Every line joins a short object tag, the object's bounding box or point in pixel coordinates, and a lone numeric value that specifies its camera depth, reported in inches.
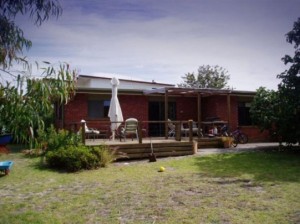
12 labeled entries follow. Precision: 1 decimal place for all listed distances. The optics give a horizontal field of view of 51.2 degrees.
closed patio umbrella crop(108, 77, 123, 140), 512.7
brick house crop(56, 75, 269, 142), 671.1
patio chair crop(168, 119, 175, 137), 660.1
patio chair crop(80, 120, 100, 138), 554.6
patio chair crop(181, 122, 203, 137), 636.0
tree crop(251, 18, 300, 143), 518.6
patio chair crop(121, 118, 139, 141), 519.1
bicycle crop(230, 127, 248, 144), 665.0
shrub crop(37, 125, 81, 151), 461.4
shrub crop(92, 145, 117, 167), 416.5
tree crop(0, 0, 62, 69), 171.5
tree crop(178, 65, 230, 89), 1790.1
